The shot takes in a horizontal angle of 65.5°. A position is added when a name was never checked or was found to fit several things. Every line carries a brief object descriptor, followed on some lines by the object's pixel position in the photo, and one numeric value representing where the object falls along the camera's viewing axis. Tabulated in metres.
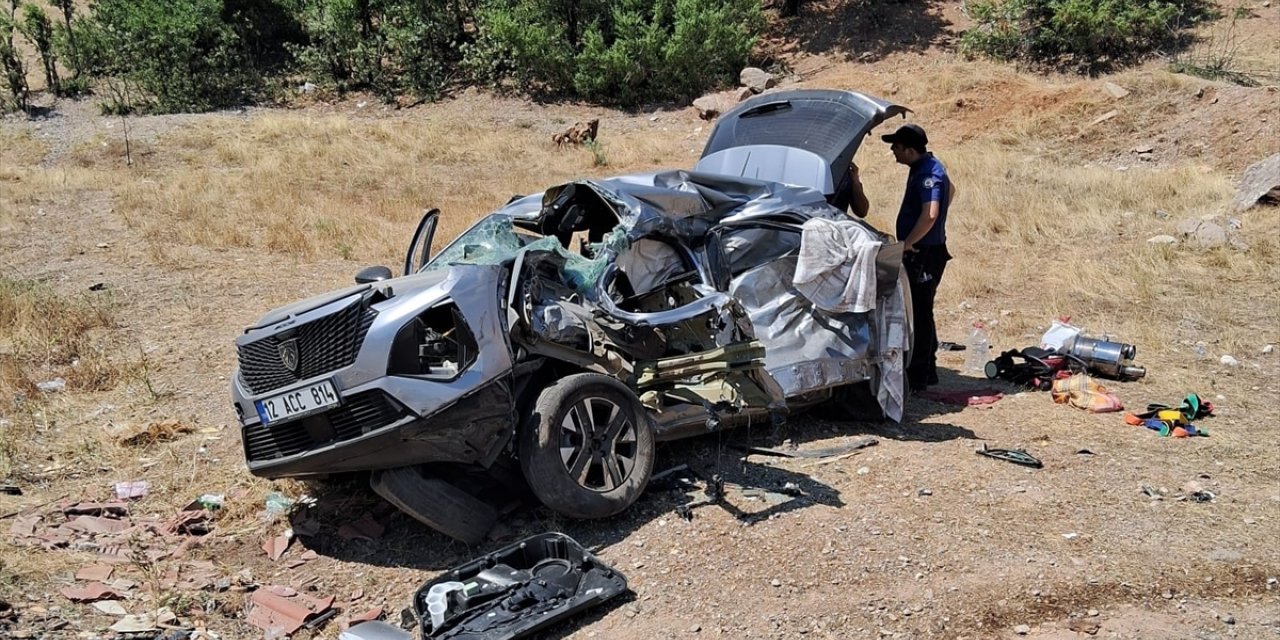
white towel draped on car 5.99
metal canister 7.59
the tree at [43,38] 23.16
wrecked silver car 4.40
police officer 6.91
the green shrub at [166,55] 23.12
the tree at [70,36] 23.80
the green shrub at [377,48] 25.17
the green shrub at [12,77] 20.95
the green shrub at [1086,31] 21.25
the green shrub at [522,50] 24.70
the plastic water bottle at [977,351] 8.11
